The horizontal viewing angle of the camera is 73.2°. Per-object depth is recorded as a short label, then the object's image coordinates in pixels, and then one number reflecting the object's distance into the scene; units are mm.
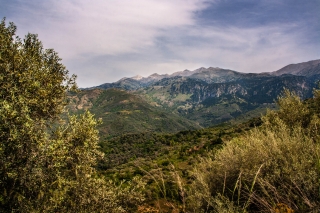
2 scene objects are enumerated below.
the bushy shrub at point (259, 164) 9250
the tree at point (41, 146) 10383
